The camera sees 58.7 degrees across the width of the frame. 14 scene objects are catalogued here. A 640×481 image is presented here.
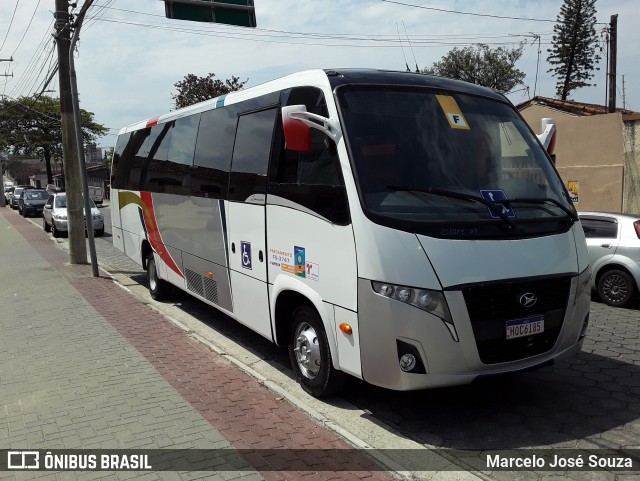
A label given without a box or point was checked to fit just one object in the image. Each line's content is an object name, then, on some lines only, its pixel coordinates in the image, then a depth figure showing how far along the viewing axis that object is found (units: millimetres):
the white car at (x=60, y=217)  21362
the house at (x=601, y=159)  16766
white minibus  4082
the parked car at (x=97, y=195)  41181
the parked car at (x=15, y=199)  43688
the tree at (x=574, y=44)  42125
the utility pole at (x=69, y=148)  12594
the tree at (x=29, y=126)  53688
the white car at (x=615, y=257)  8602
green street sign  10078
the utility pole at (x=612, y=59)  21297
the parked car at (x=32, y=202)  34125
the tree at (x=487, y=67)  47531
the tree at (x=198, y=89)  32500
